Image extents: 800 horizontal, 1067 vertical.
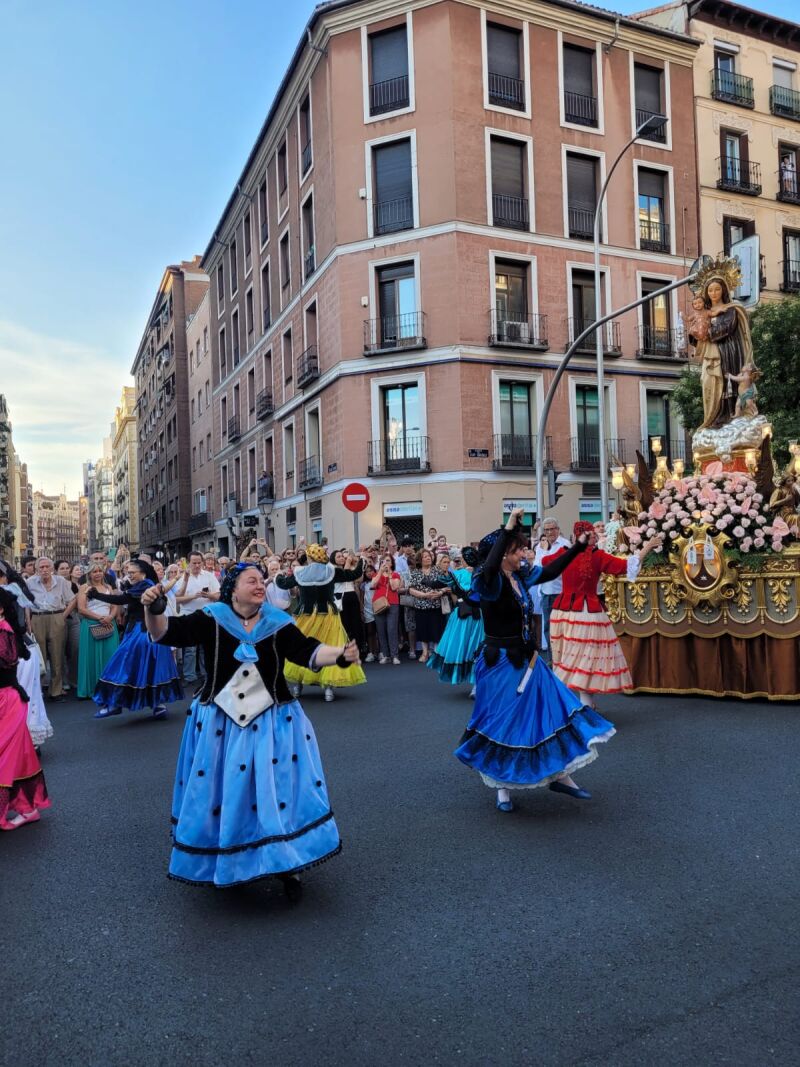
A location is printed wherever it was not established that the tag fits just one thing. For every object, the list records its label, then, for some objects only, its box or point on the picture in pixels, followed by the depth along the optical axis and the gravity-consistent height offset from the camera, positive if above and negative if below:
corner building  24.59 +9.12
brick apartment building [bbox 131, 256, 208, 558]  55.06 +9.63
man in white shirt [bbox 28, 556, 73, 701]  11.70 -0.99
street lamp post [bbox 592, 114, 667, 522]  20.78 +2.76
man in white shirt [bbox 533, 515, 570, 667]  9.30 -0.68
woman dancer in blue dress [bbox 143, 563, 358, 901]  4.11 -1.12
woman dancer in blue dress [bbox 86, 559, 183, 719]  9.55 -1.57
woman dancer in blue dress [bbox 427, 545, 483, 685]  10.16 -1.38
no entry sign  14.67 +0.71
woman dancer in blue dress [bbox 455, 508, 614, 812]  5.49 -1.20
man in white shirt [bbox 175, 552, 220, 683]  11.27 -0.63
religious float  9.05 -0.56
